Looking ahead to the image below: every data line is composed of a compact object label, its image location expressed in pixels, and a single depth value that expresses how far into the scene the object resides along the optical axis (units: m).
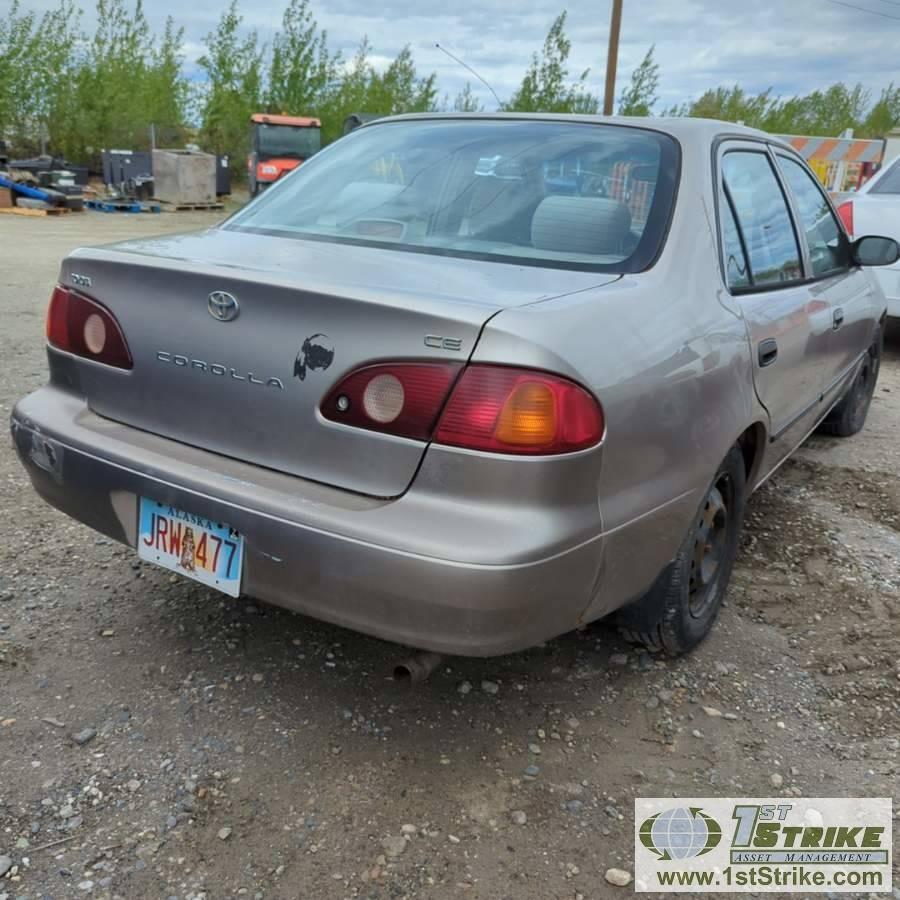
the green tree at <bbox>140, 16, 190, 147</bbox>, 30.20
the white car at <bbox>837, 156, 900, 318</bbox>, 6.78
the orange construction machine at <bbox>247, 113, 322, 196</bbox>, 22.38
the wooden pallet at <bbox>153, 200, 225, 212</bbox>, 21.78
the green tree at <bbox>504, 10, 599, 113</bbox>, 28.00
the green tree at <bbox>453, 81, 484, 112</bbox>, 30.07
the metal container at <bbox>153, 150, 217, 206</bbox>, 21.55
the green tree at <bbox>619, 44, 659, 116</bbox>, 28.95
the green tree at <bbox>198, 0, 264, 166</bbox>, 31.25
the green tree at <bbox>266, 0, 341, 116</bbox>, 31.67
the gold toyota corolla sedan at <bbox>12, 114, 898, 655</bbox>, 1.79
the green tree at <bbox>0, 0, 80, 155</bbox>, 27.58
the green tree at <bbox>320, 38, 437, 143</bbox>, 31.98
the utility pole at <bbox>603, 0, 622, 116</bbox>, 19.28
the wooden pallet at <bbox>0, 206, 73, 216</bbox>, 17.86
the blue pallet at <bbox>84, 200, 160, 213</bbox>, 20.06
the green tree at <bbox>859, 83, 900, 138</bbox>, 35.34
